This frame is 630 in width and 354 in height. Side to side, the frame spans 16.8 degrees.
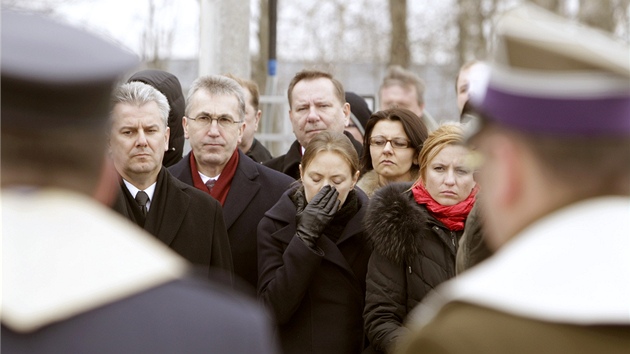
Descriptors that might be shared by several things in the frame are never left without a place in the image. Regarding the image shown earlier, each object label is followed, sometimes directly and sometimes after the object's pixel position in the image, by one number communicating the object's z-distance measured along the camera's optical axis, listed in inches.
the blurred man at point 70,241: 129.5
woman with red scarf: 382.7
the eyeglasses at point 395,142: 460.7
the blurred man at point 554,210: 135.2
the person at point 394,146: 459.8
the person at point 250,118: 571.0
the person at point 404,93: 668.7
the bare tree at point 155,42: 1923.8
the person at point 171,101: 492.8
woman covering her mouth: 400.0
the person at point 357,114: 635.2
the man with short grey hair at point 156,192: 392.7
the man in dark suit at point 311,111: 521.7
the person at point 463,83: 584.8
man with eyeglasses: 449.0
